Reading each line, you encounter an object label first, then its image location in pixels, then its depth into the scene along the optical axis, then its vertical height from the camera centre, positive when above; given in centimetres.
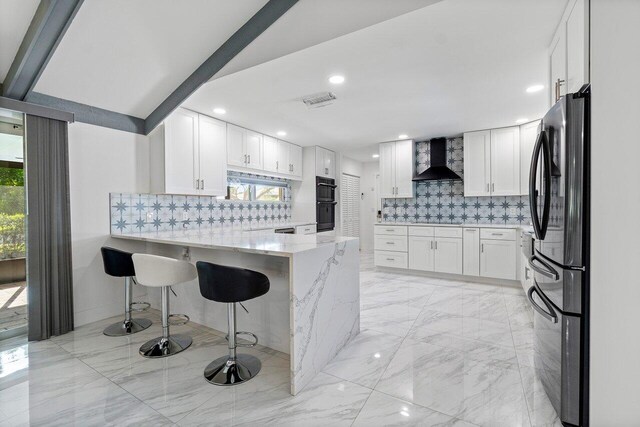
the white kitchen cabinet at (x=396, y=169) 518 +68
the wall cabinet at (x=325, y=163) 560 +89
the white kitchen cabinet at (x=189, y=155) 327 +64
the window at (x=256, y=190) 453 +30
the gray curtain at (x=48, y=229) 248 -17
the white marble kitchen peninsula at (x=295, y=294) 184 -64
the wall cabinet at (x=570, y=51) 144 +89
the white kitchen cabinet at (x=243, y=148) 412 +89
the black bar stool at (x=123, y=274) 258 -57
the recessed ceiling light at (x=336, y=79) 270 +119
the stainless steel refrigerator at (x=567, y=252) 138 -22
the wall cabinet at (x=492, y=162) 439 +68
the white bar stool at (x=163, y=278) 213 -51
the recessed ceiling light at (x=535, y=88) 291 +118
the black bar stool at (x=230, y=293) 182 -53
